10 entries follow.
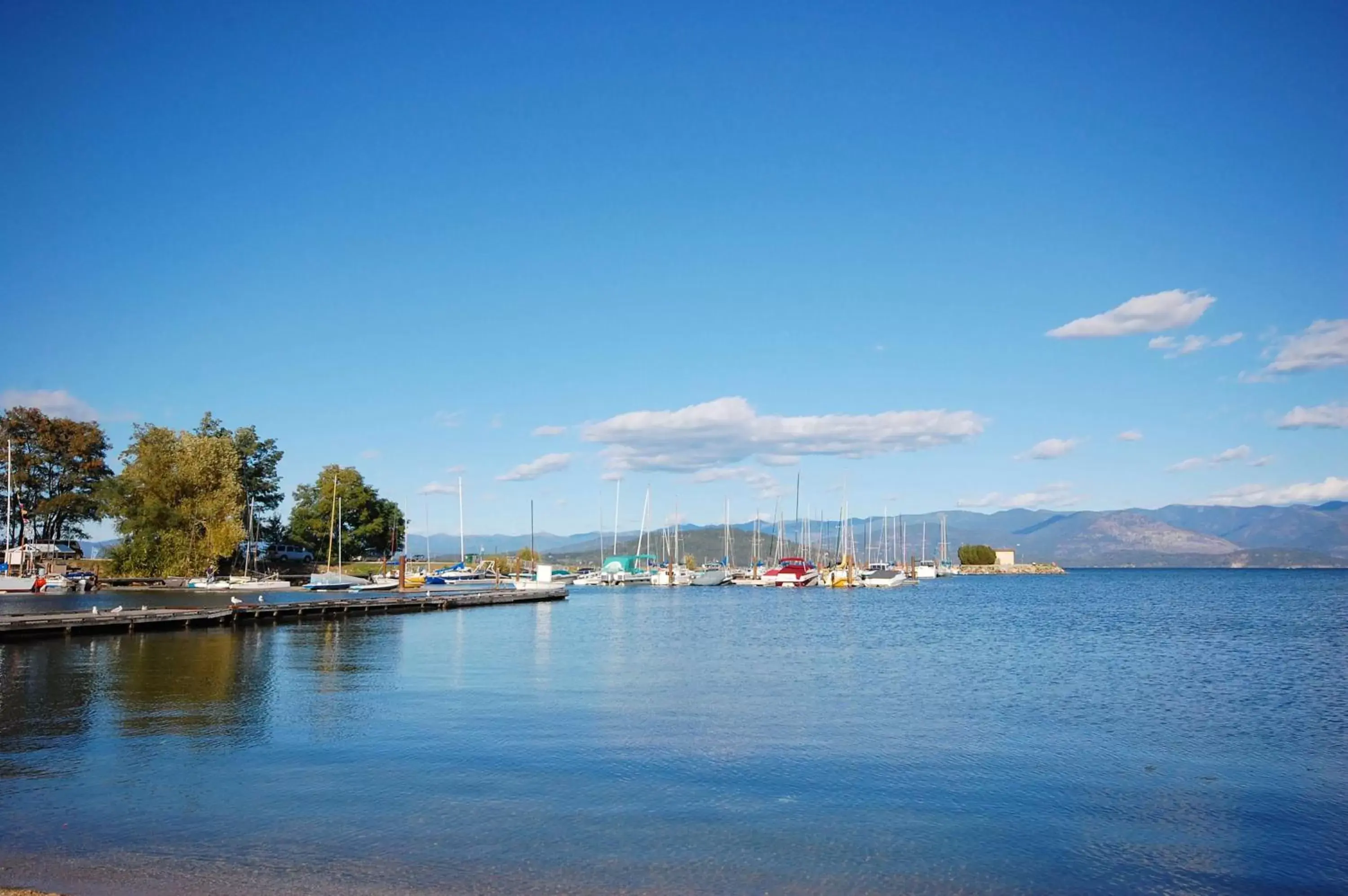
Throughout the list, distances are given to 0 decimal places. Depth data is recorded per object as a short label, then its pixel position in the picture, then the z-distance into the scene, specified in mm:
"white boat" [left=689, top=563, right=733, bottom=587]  134250
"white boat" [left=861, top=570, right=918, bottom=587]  125675
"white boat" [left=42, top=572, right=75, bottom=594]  79625
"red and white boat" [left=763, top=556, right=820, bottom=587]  124125
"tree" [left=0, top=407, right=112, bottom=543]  93500
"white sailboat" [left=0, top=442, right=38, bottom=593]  75812
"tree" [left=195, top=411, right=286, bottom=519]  109938
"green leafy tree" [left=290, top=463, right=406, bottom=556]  117188
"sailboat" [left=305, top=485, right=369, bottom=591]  94938
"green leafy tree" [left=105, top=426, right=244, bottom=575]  84312
